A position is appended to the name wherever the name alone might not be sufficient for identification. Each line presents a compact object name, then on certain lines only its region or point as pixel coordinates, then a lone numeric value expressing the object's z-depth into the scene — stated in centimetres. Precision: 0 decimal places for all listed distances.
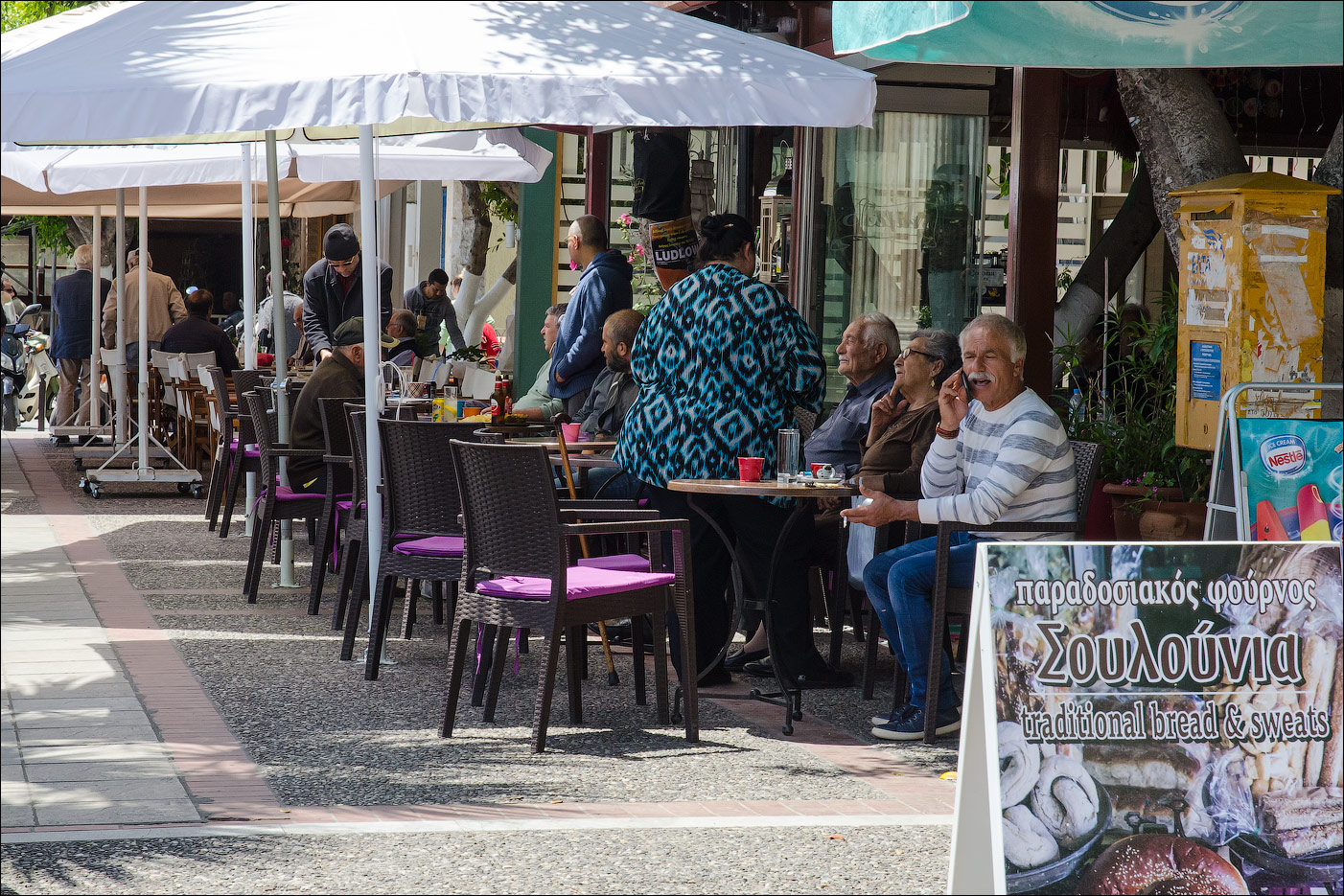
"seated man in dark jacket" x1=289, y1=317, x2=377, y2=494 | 1597
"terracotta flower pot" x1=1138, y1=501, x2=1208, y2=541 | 1196
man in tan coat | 3044
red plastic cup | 1156
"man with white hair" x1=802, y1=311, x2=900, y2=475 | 1280
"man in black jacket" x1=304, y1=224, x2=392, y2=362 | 2192
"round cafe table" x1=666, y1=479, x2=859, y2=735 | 1114
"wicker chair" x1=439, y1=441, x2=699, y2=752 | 1030
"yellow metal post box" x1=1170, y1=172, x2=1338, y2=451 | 1100
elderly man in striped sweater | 1064
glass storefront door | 1878
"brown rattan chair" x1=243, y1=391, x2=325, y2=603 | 1567
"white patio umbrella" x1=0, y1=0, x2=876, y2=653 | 1002
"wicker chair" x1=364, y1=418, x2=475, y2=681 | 1223
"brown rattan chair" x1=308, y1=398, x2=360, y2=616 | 1484
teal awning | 966
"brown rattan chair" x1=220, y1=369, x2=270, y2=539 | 1844
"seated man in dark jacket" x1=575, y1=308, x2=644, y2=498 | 1437
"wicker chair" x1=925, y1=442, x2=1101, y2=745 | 1062
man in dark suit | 3222
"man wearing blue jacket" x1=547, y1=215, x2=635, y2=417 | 1533
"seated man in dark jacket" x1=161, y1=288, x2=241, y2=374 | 2627
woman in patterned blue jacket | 1219
